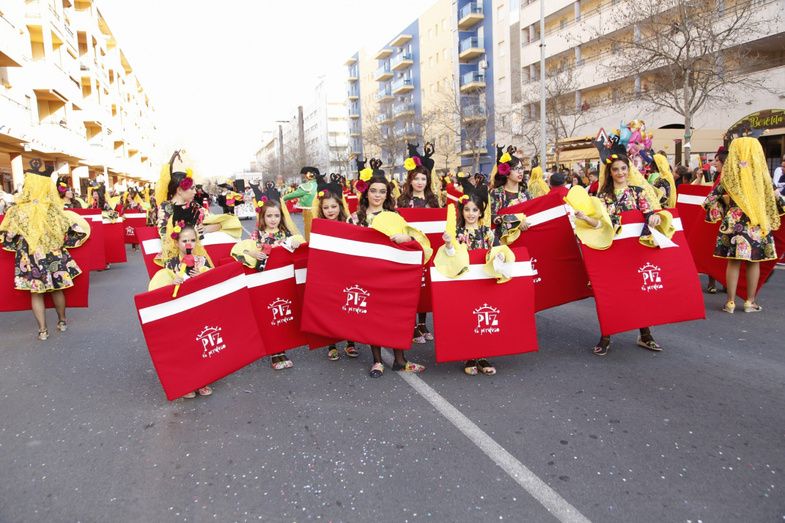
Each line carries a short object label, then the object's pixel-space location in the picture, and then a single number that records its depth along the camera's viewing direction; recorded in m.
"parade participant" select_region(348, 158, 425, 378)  5.18
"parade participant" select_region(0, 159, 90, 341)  6.87
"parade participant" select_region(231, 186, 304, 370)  5.22
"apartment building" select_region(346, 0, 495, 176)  45.97
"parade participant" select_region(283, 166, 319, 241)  8.61
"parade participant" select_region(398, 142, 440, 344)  6.20
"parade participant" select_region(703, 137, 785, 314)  6.60
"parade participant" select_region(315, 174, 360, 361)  5.35
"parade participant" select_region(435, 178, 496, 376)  5.27
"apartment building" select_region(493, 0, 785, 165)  22.75
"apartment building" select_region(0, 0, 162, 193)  24.89
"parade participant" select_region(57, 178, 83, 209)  10.61
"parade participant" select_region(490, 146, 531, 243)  6.34
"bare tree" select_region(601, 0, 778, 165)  17.23
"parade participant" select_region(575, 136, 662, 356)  5.45
